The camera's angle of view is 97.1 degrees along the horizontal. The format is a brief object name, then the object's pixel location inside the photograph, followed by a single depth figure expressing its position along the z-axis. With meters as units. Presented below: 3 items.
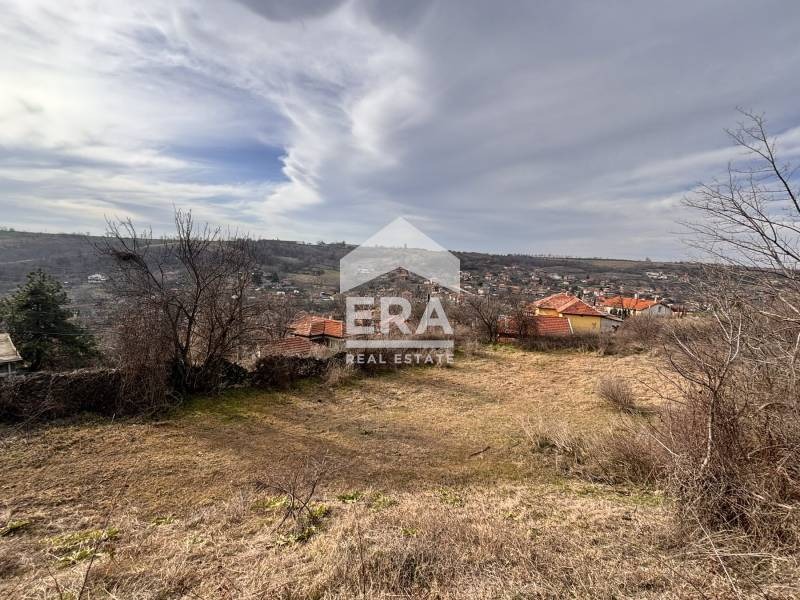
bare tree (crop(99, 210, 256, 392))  7.44
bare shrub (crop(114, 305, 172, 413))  6.74
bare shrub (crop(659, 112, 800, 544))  2.60
